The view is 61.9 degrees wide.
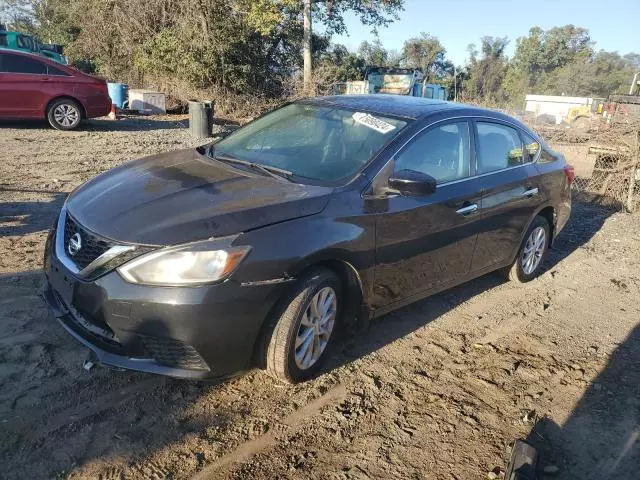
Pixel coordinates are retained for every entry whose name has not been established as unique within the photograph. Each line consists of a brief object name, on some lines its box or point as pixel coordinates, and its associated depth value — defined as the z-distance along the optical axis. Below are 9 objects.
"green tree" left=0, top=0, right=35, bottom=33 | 43.34
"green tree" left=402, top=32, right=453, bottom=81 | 50.88
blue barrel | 16.97
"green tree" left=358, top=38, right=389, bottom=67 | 44.95
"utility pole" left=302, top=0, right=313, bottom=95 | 21.62
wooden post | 8.92
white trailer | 30.90
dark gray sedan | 2.71
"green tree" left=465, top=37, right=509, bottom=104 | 53.62
